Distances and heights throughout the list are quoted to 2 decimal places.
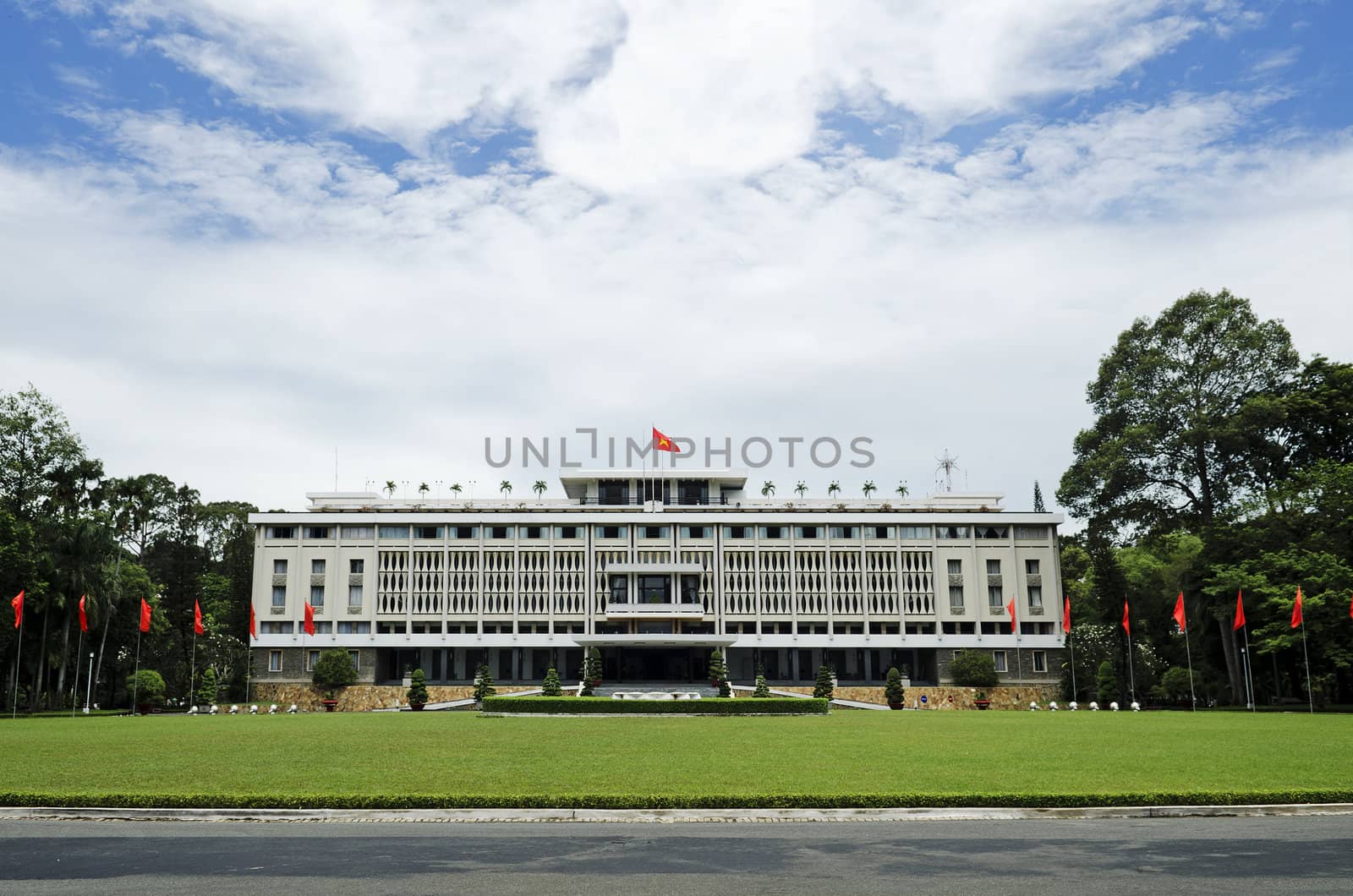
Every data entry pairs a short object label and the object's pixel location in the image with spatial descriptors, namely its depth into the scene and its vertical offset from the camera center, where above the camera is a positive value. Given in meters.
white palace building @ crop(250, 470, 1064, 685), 81.75 +3.56
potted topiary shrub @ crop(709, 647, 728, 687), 70.56 -2.18
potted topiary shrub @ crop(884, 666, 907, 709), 66.31 -3.61
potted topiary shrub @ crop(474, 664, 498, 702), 65.75 -2.72
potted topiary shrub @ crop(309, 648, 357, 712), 76.31 -2.04
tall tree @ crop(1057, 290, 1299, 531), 61.91 +11.90
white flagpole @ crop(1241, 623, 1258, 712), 53.72 -2.62
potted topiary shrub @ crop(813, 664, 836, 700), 62.50 -3.02
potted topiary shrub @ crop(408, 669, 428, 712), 66.19 -3.00
